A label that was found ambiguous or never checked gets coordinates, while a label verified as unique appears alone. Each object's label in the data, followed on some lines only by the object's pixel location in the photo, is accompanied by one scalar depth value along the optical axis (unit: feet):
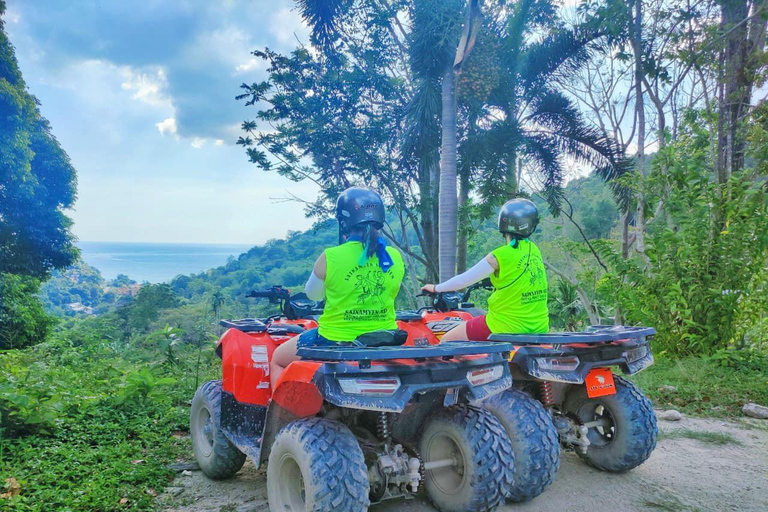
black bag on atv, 11.03
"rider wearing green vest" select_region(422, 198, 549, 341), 14.46
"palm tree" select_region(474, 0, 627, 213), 44.01
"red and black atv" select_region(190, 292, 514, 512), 9.48
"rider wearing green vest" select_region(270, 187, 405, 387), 11.67
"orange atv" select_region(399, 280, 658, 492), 12.76
